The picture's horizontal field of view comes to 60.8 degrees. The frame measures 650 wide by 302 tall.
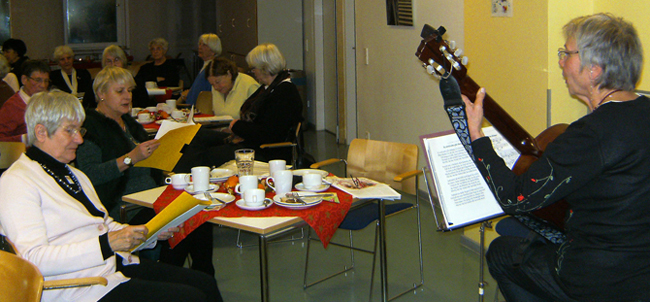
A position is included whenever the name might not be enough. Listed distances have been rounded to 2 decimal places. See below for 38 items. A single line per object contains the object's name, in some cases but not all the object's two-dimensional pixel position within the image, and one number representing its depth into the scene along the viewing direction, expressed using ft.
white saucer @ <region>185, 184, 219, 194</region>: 7.96
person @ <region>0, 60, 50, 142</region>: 13.16
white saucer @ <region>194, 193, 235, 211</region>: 7.33
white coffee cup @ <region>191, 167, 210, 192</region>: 7.84
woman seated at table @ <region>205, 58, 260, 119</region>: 15.87
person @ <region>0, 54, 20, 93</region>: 19.52
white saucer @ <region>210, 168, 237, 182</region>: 8.61
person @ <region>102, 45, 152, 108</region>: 17.79
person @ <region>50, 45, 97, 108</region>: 20.08
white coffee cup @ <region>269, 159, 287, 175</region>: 8.65
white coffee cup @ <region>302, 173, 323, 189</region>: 7.98
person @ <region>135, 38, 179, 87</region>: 23.29
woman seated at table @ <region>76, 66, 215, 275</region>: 9.03
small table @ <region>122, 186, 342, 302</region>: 6.53
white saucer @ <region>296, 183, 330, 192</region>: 7.93
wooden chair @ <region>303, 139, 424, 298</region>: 9.78
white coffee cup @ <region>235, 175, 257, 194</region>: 7.65
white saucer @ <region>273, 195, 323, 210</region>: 7.15
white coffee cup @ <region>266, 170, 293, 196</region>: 7.80
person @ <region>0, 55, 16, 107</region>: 16.24
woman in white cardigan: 5.81
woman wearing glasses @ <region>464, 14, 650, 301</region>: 5.18
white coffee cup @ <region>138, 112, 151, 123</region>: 14.49
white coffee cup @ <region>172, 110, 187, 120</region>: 15.20
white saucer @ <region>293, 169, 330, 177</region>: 8.93
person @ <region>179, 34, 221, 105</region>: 19.29
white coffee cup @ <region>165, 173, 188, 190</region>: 8.27
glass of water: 8.48
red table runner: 6.99
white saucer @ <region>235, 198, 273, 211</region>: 7.15
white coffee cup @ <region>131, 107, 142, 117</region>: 15.52
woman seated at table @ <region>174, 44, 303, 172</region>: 13.55
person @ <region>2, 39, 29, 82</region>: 24.34
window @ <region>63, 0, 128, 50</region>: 34.40
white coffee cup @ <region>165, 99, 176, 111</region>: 16.15
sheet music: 6.80
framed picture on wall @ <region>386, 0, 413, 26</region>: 15.83
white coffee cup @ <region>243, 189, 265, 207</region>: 7.23
